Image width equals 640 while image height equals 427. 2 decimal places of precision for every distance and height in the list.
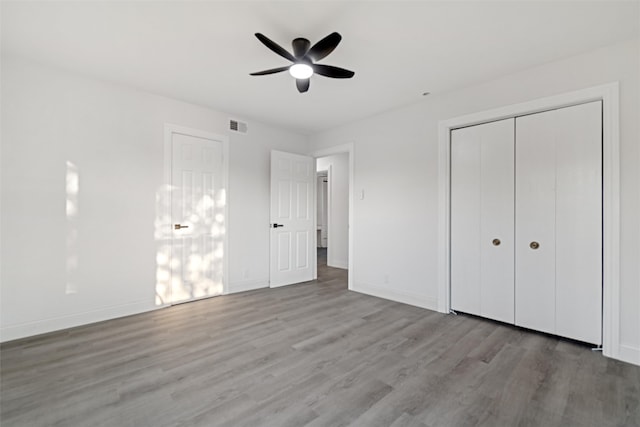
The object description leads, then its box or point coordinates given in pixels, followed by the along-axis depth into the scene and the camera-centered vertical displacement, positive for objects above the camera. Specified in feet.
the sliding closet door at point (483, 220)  10.30 -0.14
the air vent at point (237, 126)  14.21 +4.43
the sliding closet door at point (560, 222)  8.64 -0.16
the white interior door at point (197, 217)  12.46 -0.10
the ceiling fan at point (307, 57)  7.00 +4.15
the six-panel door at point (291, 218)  15.67 -0.16
